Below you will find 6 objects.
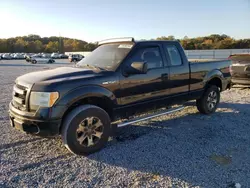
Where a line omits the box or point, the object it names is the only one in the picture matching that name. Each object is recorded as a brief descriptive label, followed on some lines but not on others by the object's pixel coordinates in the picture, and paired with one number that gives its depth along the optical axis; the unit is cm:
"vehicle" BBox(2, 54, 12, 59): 5912
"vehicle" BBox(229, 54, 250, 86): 937
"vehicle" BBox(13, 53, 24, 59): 6123
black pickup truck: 365
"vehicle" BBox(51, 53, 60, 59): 6133
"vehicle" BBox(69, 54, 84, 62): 4298
